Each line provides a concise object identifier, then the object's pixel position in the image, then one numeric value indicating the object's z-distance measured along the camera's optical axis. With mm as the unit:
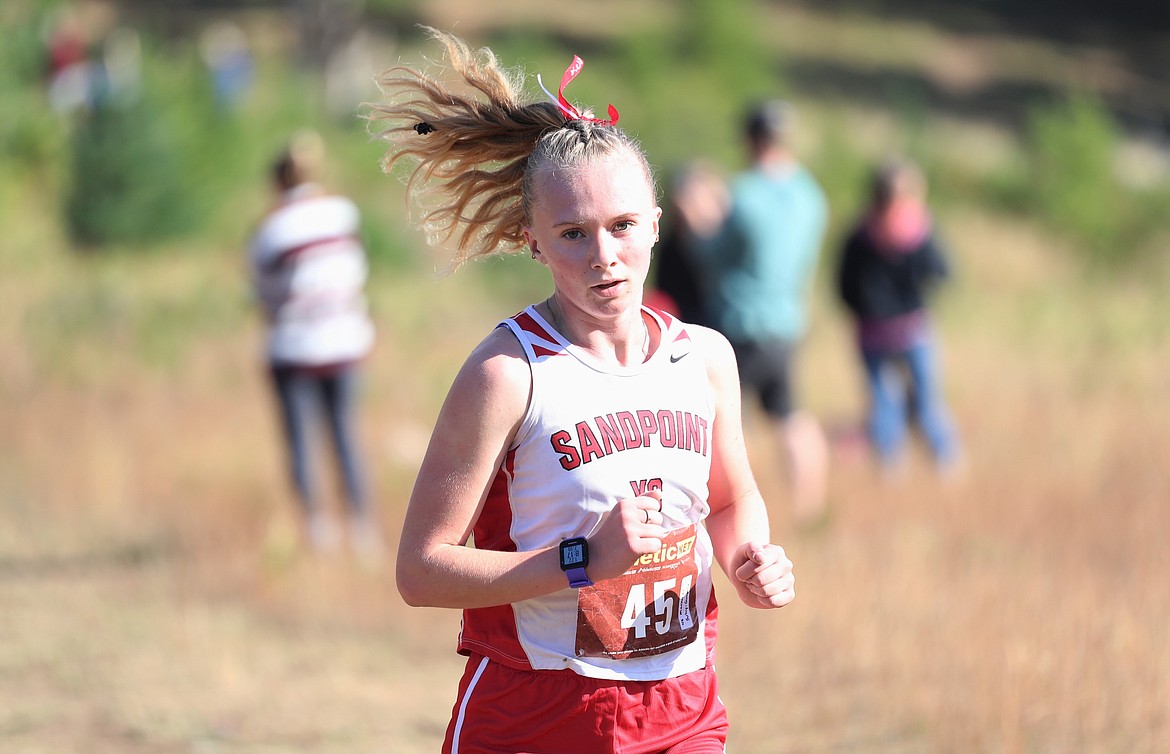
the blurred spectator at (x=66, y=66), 39312
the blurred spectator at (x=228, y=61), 43603
